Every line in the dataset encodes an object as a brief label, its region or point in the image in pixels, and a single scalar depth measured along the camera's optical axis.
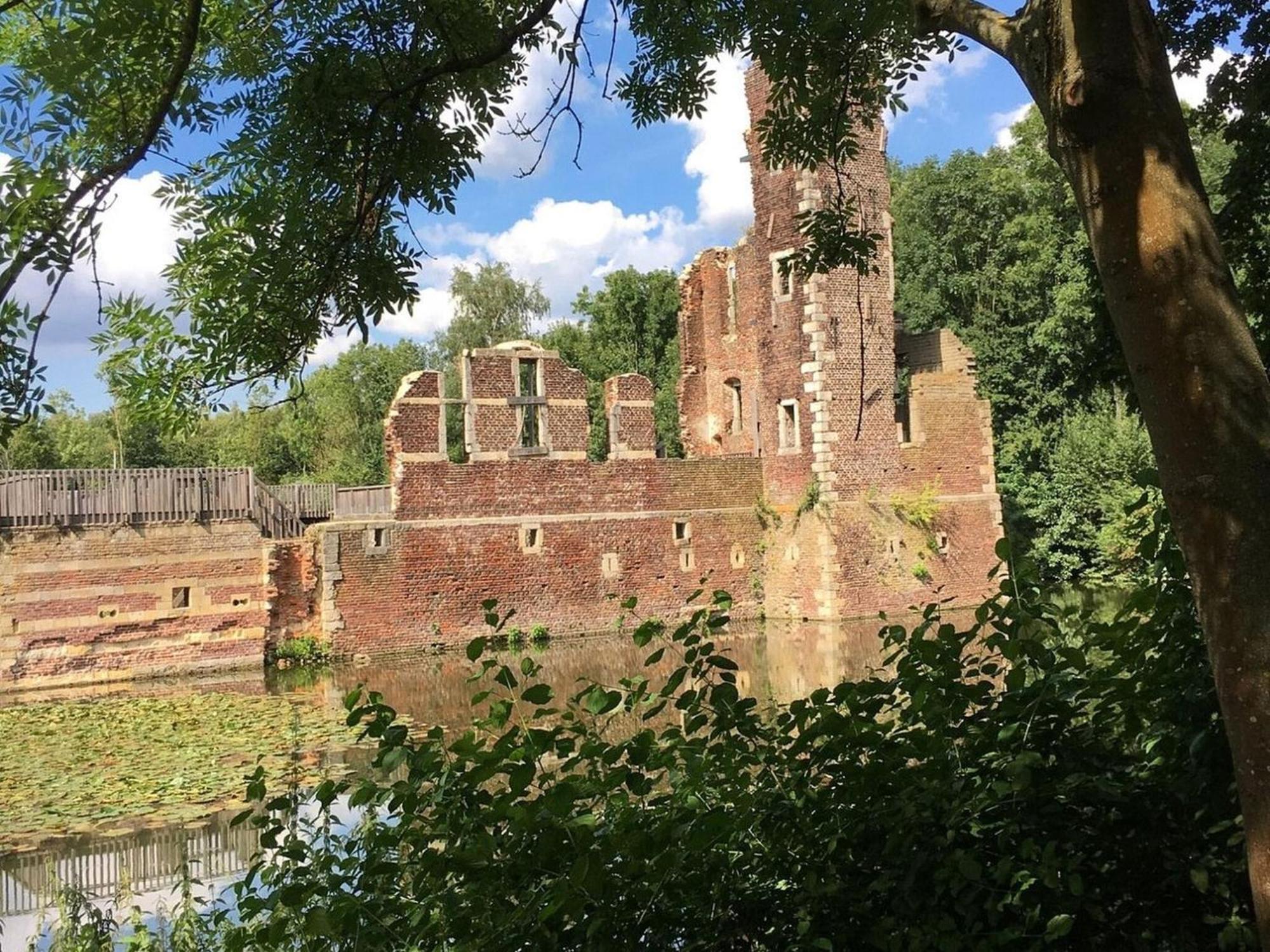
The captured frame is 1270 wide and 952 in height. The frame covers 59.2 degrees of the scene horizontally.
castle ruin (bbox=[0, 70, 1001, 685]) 16.84
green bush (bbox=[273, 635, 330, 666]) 17.64
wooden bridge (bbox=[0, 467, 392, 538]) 16.09
